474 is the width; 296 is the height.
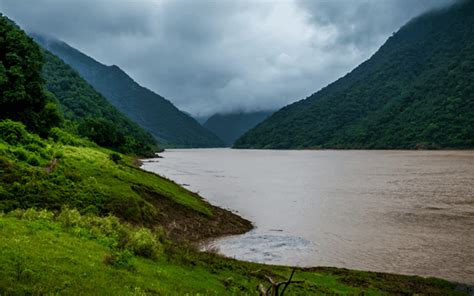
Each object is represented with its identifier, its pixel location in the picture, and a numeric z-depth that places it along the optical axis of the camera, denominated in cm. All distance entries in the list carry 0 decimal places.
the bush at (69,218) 2126
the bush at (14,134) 3625
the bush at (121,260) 1623
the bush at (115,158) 5542
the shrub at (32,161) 3395
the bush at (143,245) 1988
